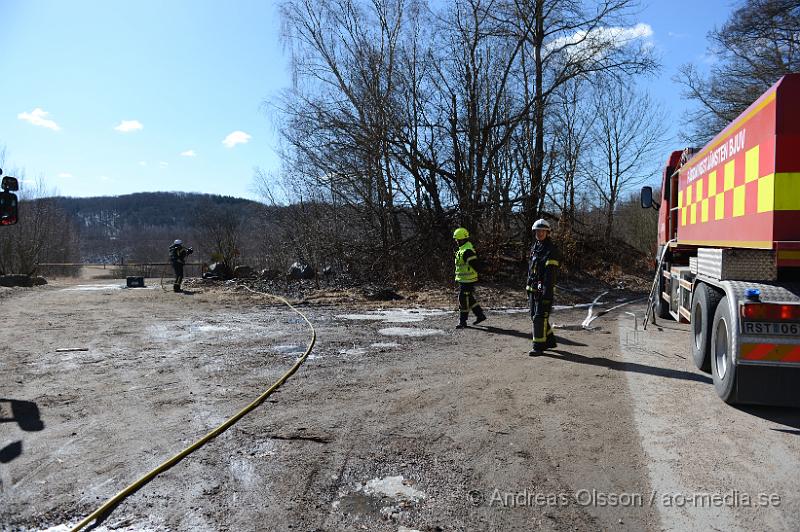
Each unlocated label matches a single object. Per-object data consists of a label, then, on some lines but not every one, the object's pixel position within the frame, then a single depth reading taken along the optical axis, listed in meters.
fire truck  4.45
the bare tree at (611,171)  29.81
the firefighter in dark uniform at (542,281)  7.38
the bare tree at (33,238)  33.00
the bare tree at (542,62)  18.28
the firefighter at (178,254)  18.11
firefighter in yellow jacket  9.81
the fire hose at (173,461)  3.27
